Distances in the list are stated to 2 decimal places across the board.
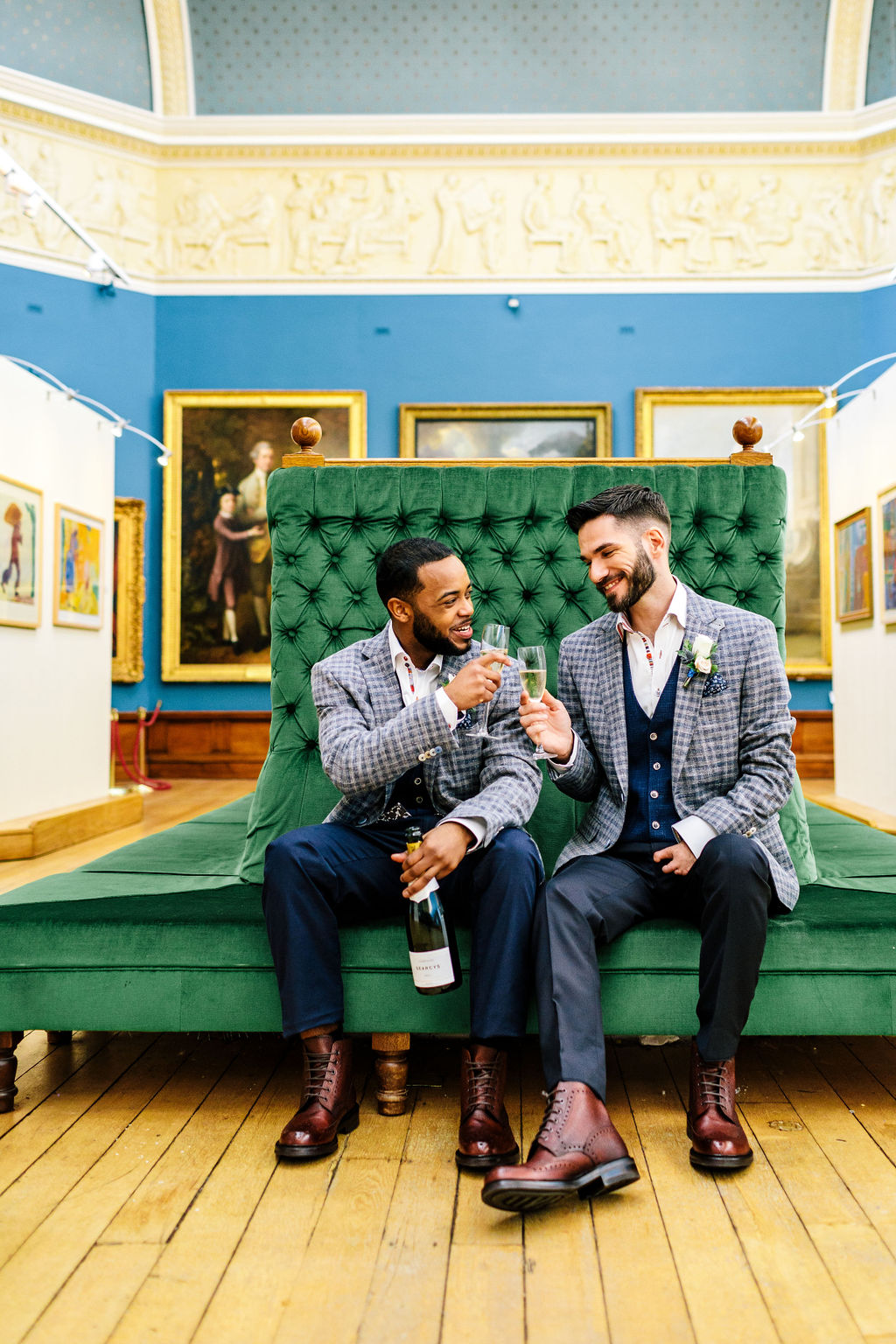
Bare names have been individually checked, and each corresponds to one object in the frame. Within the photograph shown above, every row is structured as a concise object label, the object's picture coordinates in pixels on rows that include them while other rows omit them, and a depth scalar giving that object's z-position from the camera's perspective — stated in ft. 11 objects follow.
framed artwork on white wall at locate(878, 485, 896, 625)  17.63
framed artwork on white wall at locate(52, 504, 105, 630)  20.26
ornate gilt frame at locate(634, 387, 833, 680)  27.63
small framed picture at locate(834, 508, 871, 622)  18.94
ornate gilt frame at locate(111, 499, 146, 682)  28.30
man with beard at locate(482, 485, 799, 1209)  6.51
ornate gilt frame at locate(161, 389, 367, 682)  28.40
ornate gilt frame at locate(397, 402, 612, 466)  27.99
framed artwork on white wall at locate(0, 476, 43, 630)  18.52
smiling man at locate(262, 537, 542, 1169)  6.64
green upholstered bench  7.18
